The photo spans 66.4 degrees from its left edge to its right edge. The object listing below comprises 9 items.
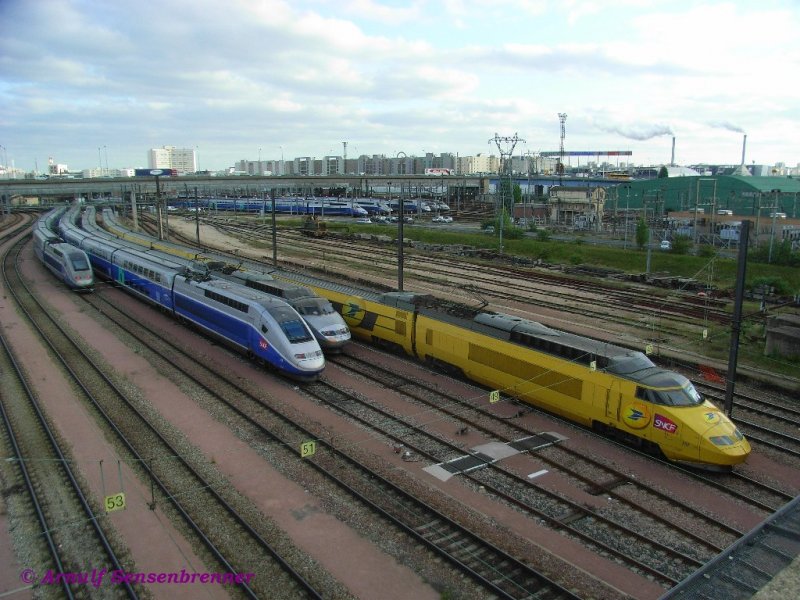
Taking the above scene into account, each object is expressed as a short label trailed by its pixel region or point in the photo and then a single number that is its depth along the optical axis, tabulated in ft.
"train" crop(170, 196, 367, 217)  372.17
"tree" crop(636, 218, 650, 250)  194.08
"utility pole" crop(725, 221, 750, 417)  60.08
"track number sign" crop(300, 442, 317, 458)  52.16
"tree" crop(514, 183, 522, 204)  375.90
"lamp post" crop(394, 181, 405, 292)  101.13
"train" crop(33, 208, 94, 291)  130.00
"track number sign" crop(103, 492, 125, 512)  43.71
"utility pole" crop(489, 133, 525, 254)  266.57
